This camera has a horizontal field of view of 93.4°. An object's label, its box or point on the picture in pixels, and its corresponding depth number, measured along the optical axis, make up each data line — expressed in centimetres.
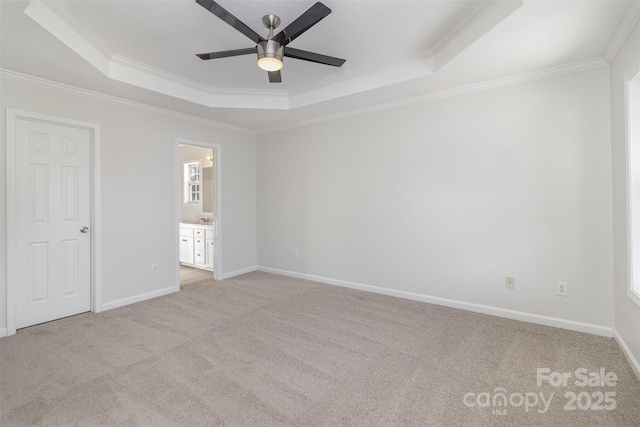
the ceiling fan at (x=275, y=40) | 191
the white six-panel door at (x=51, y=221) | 293
